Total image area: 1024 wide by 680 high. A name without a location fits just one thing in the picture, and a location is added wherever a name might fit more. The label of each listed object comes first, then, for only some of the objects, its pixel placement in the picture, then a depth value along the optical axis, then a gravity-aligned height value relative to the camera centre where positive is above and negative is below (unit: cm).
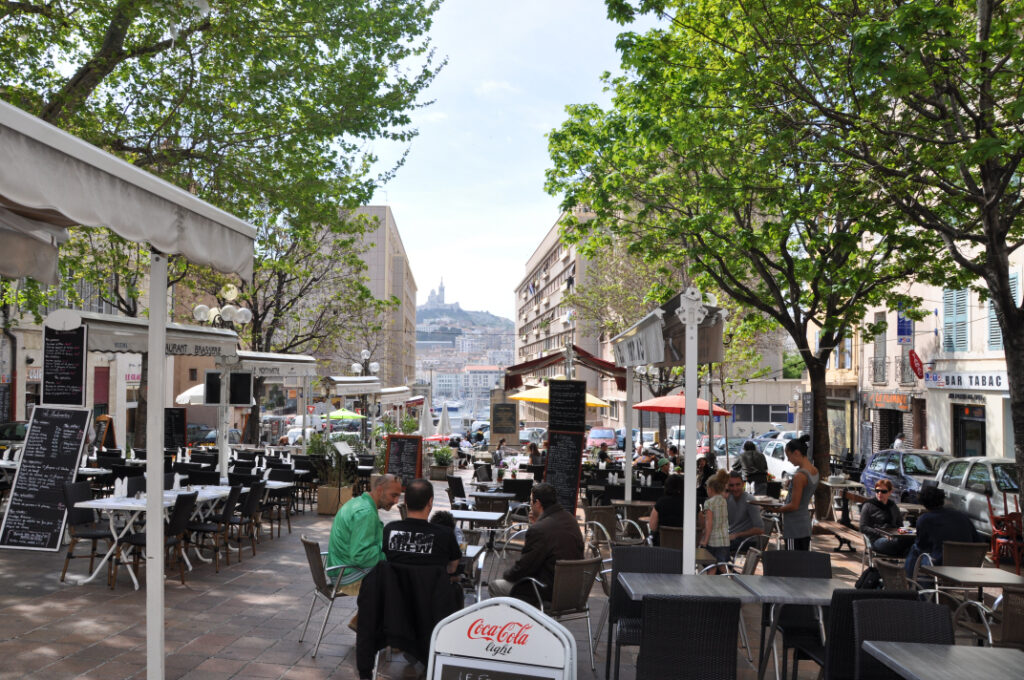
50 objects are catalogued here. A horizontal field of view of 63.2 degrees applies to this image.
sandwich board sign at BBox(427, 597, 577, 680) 326 -100
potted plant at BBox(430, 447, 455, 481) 2223 -192
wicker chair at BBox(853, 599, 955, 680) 445 -124
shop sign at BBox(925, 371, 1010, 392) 2045 +39
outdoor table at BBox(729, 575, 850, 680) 511 -127
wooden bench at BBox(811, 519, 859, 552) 1201 -230
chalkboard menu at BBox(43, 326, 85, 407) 1063 +32
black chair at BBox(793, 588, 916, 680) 483 -142
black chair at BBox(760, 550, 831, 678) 586 -126
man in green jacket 640 -114
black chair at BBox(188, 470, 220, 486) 1141 -118
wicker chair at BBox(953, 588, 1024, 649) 526 -143
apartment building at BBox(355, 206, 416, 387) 7919 +1298
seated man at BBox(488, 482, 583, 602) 632 -120
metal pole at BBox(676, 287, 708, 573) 600 -12
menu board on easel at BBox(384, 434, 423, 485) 1468 -113
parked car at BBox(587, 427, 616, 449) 3039 -171
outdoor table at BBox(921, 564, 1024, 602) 631 -142
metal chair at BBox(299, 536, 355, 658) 629 -140
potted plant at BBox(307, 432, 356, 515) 1485 -156
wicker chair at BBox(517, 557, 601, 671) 595 -142
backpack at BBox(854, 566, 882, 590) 591 -132
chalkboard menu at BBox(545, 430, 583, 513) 1262 -106
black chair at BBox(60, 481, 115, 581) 848 -135
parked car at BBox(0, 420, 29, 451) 1886 -91
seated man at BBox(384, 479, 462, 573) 527 -92
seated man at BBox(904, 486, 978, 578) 781 -126
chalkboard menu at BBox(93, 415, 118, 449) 2114 -113
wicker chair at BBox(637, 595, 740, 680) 444 -130
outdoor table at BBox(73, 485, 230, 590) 823 -115
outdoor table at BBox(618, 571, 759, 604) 521 -126
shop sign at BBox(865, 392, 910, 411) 2750 -21
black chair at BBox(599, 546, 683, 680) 576 -126
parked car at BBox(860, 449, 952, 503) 1648 -153
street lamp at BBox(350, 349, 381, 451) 2561 +88
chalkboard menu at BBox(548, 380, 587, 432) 1271 -19
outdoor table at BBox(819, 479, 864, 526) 1462 -187
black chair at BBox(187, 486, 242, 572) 937 -154
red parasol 1661 -23
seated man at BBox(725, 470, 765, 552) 895 -130
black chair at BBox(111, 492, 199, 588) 827 -138
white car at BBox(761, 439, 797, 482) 2181 -188
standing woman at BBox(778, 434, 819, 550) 908 -117
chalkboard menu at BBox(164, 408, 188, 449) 1909 -84
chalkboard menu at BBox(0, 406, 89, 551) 1018 -107
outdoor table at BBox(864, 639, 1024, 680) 374 -125
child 812 -132
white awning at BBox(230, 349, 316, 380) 1373 +48
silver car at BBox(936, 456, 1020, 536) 1322 -149
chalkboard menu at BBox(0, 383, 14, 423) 2433 -35
